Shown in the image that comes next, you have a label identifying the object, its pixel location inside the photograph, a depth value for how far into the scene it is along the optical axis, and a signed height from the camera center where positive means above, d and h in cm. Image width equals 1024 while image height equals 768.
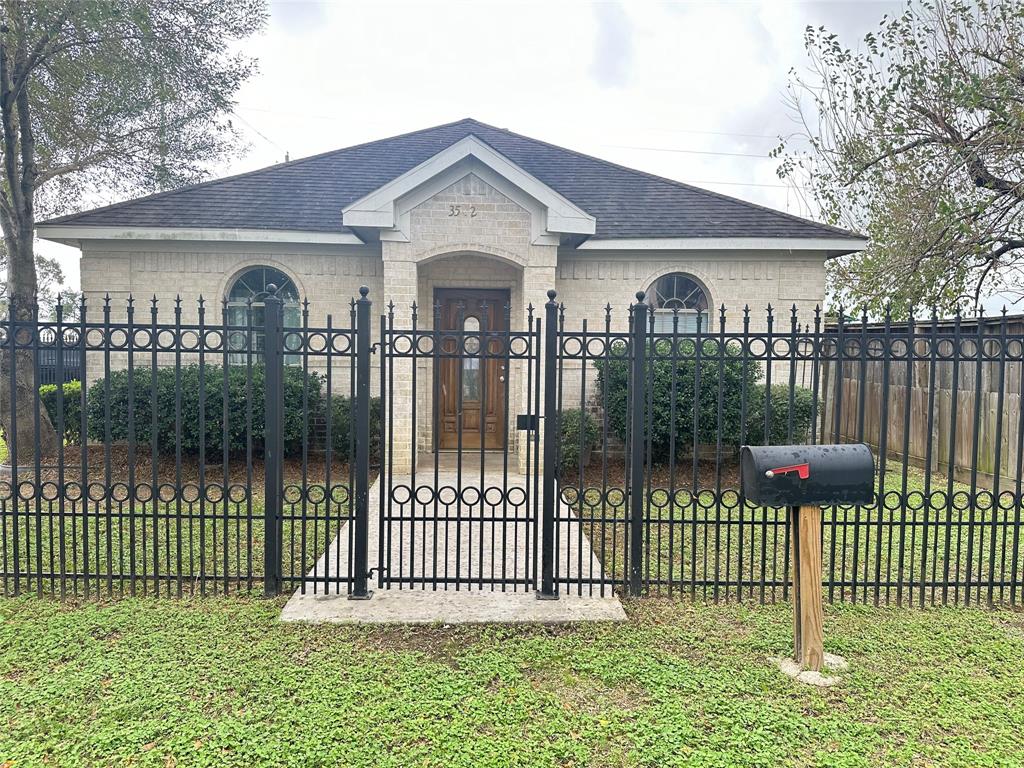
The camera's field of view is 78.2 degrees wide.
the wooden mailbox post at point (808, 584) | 366 -129
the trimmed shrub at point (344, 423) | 983 -98
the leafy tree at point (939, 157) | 868 +306
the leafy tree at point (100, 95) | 908 +435
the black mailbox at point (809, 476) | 355 -64
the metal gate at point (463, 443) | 453 -114
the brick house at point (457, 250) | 948 +182
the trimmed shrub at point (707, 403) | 912 -60
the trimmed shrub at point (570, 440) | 950 -118
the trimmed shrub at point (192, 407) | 907 -68
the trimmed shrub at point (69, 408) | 1081 -86
